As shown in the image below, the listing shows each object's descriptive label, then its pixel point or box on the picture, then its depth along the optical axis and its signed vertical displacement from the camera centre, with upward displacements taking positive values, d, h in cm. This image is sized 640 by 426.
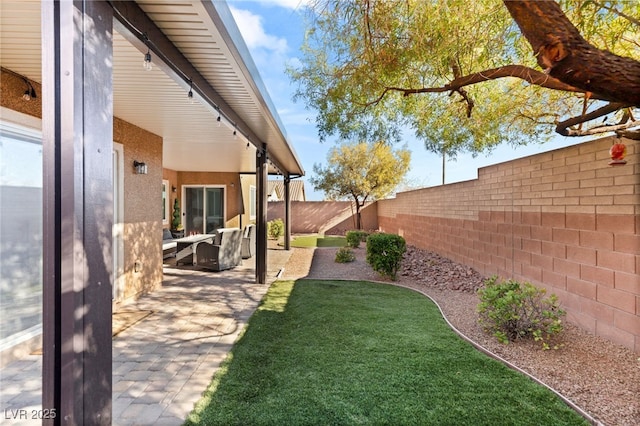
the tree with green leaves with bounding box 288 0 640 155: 209 +188
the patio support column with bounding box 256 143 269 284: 706 -6
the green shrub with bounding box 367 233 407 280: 724 -88
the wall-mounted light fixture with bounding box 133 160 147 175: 595 +84
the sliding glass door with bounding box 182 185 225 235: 1347 +24
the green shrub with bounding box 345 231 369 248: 1176 -91
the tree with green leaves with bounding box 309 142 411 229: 1794 +229
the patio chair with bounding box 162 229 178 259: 976 -86
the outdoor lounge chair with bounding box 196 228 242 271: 827 -94
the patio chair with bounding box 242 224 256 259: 1032 -84
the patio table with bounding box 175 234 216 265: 901 -94
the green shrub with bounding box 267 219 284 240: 1590 -74
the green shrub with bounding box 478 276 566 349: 374 -119
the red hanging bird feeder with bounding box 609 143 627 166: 334 +57
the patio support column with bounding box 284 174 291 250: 1280 -22
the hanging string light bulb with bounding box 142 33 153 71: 245 +122
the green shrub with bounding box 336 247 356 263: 966 -126
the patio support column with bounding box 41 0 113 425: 154 +2
